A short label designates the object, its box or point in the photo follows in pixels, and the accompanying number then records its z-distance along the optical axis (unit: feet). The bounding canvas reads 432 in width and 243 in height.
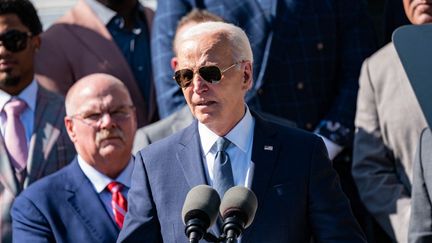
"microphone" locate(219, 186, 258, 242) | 20.64
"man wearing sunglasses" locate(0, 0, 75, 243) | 35.86
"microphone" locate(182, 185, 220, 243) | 20.71
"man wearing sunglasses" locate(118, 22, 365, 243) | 24.75
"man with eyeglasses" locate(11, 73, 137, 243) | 31.99
